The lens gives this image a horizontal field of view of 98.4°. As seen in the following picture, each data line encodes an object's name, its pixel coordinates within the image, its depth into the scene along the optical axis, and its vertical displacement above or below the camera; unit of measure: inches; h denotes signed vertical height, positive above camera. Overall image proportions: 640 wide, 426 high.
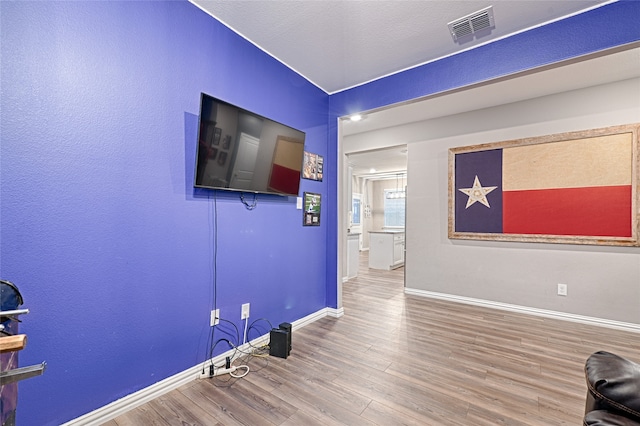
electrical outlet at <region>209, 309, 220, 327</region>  85.4 -32.8
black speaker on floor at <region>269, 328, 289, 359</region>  92.4 -44.1
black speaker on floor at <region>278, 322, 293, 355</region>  93.4 -39.9
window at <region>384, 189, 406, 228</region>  365.4 +7.2
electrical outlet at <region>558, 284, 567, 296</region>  129.4 -35.5
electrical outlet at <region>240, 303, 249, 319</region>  94.4 -34.1
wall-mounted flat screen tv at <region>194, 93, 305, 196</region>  77.4 +19.7
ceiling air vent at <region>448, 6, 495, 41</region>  82.9 +59.7
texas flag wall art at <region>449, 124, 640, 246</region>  118.5 +12.2
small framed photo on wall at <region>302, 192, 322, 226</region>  120.4 +1.7
